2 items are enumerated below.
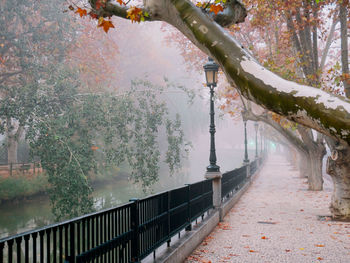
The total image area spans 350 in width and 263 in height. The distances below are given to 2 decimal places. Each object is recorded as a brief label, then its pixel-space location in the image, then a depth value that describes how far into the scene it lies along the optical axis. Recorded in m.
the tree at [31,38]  19.61
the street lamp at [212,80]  12.07
